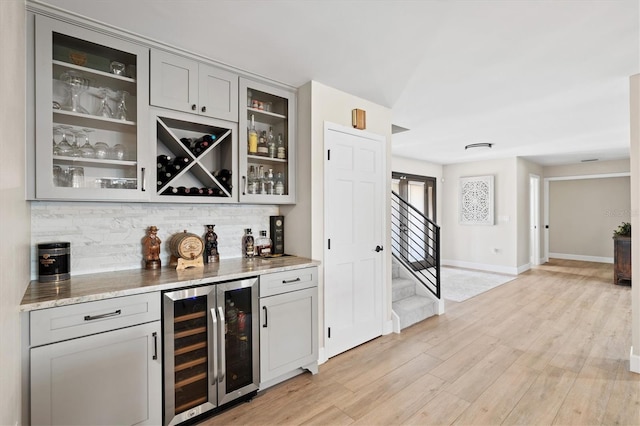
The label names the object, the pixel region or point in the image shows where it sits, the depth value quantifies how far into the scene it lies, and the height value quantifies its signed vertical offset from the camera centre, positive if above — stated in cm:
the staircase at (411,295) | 364 -111
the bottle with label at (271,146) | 277 +60
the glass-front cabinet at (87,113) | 173 +61
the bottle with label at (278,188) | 276 +22
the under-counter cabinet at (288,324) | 225 -86
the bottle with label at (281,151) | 280 +56
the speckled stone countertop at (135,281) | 153 -41
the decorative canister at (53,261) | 183 -29
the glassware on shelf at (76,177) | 189 +23
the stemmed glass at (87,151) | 194 +39
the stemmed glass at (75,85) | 189 +80
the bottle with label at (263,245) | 281 -30
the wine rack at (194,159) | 221 +42
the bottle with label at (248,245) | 274 -29
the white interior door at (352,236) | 286 -24
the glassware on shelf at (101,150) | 198 +41
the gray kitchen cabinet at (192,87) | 210 +92
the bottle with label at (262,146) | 270 +59
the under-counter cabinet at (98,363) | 146 -77
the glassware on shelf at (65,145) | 185 +42
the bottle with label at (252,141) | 263 +61
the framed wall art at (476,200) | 688 +27
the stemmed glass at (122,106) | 206 +72
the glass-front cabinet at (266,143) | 252 +61
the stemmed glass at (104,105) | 200 +71
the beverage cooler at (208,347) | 184 -87
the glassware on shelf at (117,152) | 204 +40
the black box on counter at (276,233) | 293 -19
